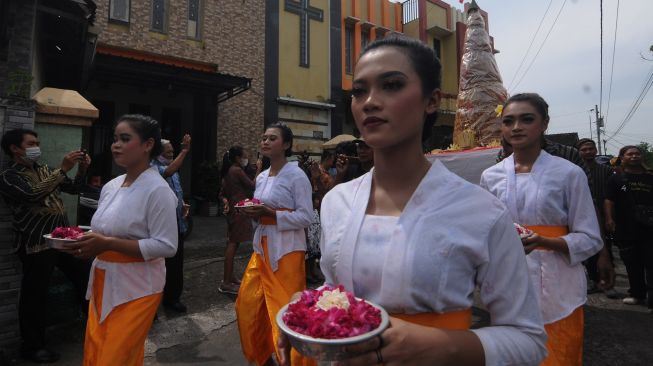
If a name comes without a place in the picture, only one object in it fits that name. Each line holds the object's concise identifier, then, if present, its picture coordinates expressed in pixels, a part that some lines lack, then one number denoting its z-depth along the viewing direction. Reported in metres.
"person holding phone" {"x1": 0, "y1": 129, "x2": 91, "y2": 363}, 3.30
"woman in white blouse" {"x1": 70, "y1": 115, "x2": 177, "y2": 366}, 2.24
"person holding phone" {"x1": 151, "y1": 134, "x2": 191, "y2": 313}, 4.46
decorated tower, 7.27
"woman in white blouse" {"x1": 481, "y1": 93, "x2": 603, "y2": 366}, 2.11
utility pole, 33.83
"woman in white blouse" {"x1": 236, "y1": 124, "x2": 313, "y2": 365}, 3.24
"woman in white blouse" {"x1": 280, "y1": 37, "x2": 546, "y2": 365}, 0.99
